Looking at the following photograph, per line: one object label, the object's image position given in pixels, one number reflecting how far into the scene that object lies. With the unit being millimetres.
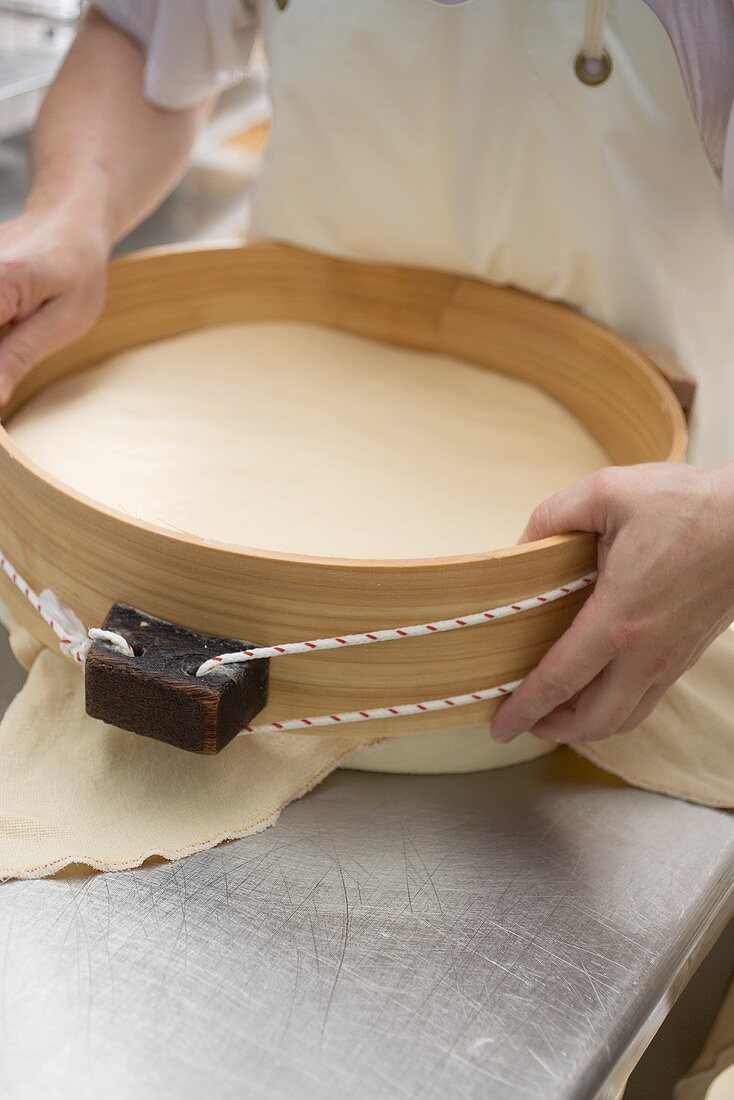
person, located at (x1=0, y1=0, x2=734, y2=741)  830
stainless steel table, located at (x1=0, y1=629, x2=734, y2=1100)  652
